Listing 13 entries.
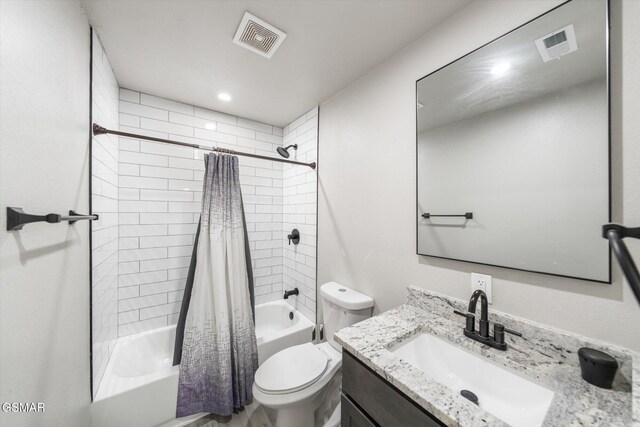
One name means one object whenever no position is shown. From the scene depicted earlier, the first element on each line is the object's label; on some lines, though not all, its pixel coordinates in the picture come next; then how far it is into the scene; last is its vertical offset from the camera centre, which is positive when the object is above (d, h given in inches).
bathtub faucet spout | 89.7 -31.9
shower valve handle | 91.7 -9.4
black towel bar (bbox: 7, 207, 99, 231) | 23.2 -0.6
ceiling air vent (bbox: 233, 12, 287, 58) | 45.4 +38.8
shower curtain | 59.0 -27.3
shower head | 82.1 +22.6
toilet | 46.9 -36.7
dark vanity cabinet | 26.3 -25.0
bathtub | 51.0 -43.6
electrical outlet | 38.3 -12.2
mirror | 29.2 +10.0
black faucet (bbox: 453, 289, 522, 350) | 33.7 -18.0
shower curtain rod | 49.3 +18.4
